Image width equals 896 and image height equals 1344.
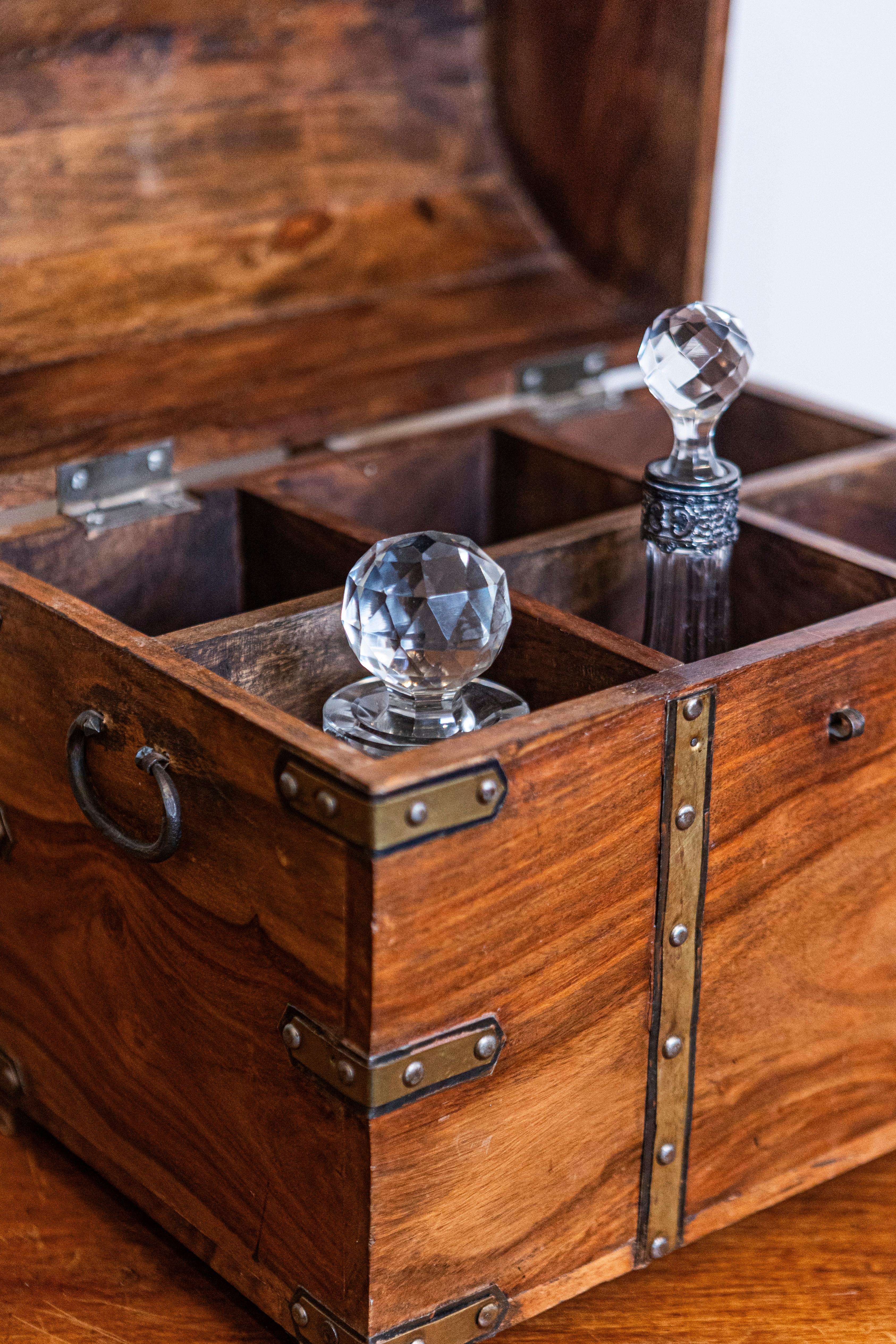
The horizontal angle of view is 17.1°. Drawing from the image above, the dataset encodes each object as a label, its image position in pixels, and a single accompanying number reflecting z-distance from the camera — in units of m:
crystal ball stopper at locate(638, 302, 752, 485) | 0.93
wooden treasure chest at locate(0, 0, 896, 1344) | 0.84
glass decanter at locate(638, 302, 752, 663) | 0.93
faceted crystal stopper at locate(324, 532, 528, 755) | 0.86
